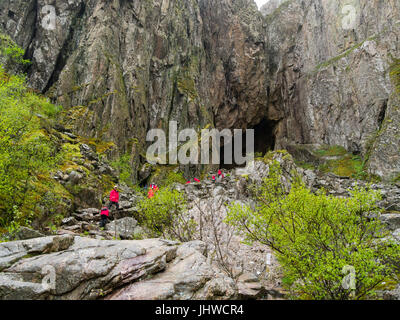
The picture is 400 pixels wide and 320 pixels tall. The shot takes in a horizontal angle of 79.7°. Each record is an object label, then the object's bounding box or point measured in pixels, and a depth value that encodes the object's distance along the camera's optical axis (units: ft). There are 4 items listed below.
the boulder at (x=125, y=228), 45.86
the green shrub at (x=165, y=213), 44.50
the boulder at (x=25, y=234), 27.21
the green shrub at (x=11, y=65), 125.10
